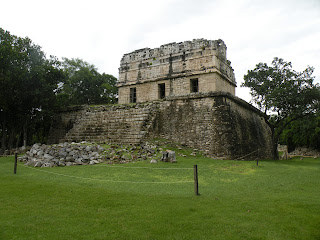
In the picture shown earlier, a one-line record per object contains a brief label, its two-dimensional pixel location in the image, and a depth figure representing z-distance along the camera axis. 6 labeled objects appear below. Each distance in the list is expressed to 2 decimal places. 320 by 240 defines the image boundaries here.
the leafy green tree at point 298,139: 26.30
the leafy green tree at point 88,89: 28.05
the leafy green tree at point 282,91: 14.44
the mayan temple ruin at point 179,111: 12.79
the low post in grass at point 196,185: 5.49
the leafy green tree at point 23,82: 14.05
